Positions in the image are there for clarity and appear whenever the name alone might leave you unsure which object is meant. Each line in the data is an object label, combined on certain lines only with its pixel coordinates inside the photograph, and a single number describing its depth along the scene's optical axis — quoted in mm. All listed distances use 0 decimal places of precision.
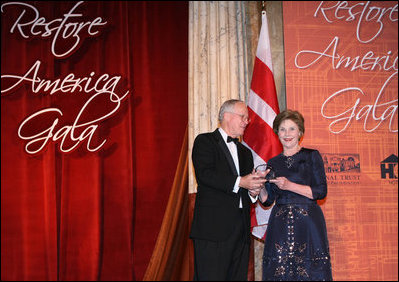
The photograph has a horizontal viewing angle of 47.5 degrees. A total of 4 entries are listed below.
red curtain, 4797
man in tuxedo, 3074
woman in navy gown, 3143
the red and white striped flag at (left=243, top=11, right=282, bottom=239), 4183
